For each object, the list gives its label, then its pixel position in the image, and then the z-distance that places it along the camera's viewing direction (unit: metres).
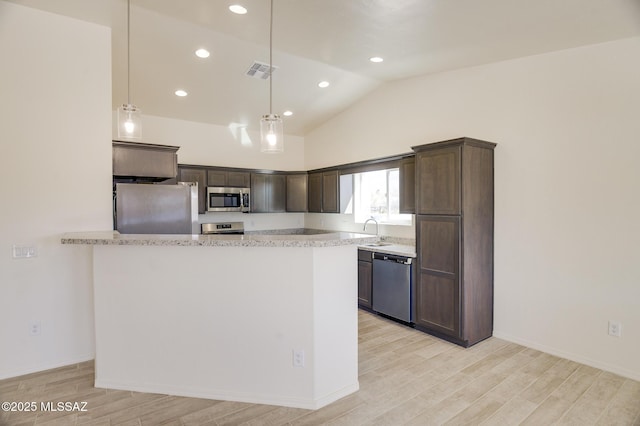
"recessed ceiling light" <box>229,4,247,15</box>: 2.78
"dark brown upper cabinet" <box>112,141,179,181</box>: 3.47
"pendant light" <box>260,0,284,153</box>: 2.85
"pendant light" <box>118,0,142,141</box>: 2.84
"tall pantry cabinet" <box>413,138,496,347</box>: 3.35
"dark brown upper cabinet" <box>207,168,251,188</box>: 5.41
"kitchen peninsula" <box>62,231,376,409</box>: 2.33
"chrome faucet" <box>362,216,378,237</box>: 5.06
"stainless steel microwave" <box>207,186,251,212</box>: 5.38
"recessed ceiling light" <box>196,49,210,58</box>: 3.68
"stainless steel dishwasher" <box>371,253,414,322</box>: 3.89
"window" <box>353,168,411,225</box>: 4.89
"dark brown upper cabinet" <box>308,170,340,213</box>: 5.55
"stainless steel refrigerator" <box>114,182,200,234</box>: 3.28
